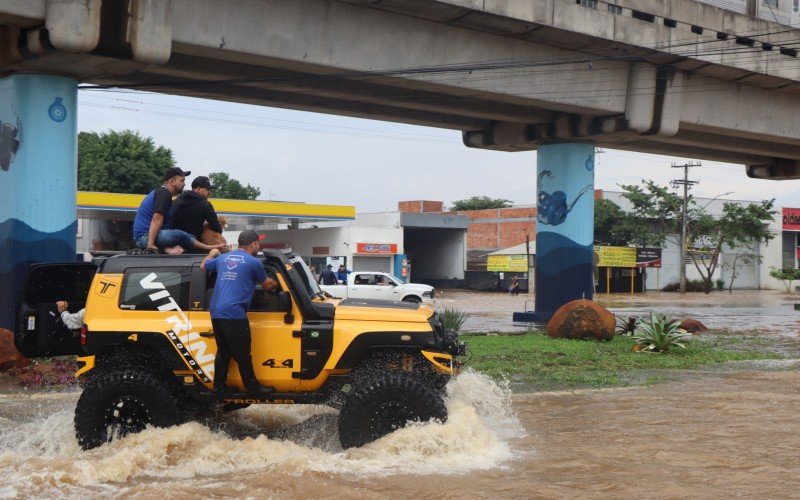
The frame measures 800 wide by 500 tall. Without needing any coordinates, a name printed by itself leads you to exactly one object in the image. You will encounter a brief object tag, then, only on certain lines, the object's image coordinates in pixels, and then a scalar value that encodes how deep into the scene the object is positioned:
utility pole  58.94
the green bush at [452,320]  18.38
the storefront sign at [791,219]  72.56
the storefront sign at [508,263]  57.69
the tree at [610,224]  62.53
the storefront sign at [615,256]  56.88
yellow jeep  8.32
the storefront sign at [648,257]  60.04
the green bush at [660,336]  17.70
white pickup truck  32.78
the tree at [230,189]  92.14
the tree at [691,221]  62.03
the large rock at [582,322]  19.33
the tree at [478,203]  99.12
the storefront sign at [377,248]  51.89
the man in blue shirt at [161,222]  9.18
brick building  69.06
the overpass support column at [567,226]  25.09
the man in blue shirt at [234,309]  8.20
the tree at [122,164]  59.66
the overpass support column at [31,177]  15.84
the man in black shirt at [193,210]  9.46
